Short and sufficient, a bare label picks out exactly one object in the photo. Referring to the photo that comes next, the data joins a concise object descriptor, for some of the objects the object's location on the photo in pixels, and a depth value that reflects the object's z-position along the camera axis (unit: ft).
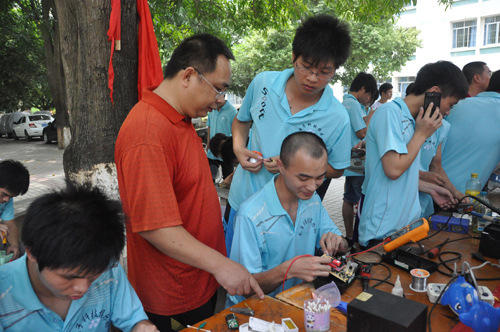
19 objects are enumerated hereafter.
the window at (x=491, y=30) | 61.05
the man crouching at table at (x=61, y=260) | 4.14
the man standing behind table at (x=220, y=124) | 17.84
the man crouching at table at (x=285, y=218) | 6.60
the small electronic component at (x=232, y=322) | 4.83
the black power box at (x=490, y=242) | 6.95
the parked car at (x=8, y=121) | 69.97
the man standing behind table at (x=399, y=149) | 7.56
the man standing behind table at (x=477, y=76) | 13.35
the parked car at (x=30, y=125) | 63.87
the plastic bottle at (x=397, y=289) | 5.59
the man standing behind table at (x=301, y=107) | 7.22
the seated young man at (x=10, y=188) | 10.02
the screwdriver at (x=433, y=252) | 7.02
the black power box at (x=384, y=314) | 3.67
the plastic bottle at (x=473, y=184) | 10.03
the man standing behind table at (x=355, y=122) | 15.51
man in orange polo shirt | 4.92
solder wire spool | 5.88
